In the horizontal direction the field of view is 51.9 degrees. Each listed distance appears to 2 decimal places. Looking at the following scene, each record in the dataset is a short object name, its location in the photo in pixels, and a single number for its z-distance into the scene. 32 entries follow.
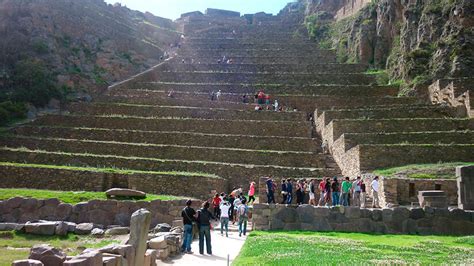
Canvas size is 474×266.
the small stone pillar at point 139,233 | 11.00
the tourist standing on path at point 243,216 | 19.05
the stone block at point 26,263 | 8.70
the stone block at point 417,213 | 18.47
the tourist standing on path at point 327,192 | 23.65
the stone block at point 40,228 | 17.88
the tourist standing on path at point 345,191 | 22.53
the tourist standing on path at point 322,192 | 23.62
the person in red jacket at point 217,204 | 23.02
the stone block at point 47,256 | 9.48
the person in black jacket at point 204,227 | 15.20
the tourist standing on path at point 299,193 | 24.09
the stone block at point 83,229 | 18.47
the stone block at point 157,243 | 13.84
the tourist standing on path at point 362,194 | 22.58
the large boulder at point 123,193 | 22.00
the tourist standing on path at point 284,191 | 24.22
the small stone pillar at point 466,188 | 19.45
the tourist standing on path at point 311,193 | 23.94
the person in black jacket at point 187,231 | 15.59
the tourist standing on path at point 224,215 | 19.09
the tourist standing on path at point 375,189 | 22.31
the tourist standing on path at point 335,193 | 23.03
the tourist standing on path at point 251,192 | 24.50
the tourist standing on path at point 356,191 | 22.44
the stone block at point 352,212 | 18.70
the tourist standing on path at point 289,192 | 24.27
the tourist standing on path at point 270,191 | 24.50
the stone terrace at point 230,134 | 27.52
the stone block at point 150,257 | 11.66
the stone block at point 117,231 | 18.83
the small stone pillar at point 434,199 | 19.50
